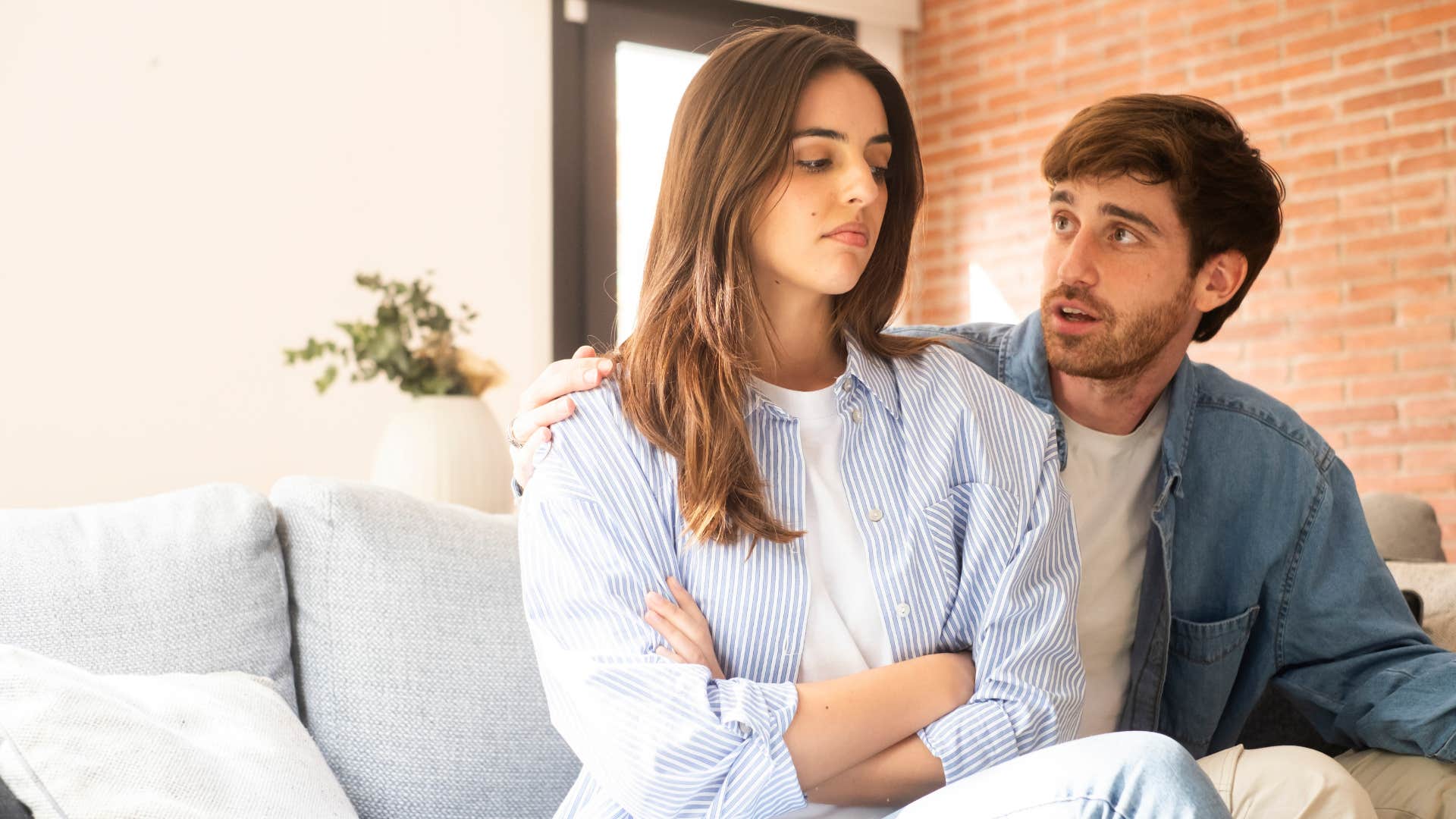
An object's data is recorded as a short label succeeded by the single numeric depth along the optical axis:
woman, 1.19
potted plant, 2.40
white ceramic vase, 2.40
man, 1.63
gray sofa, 1.59
